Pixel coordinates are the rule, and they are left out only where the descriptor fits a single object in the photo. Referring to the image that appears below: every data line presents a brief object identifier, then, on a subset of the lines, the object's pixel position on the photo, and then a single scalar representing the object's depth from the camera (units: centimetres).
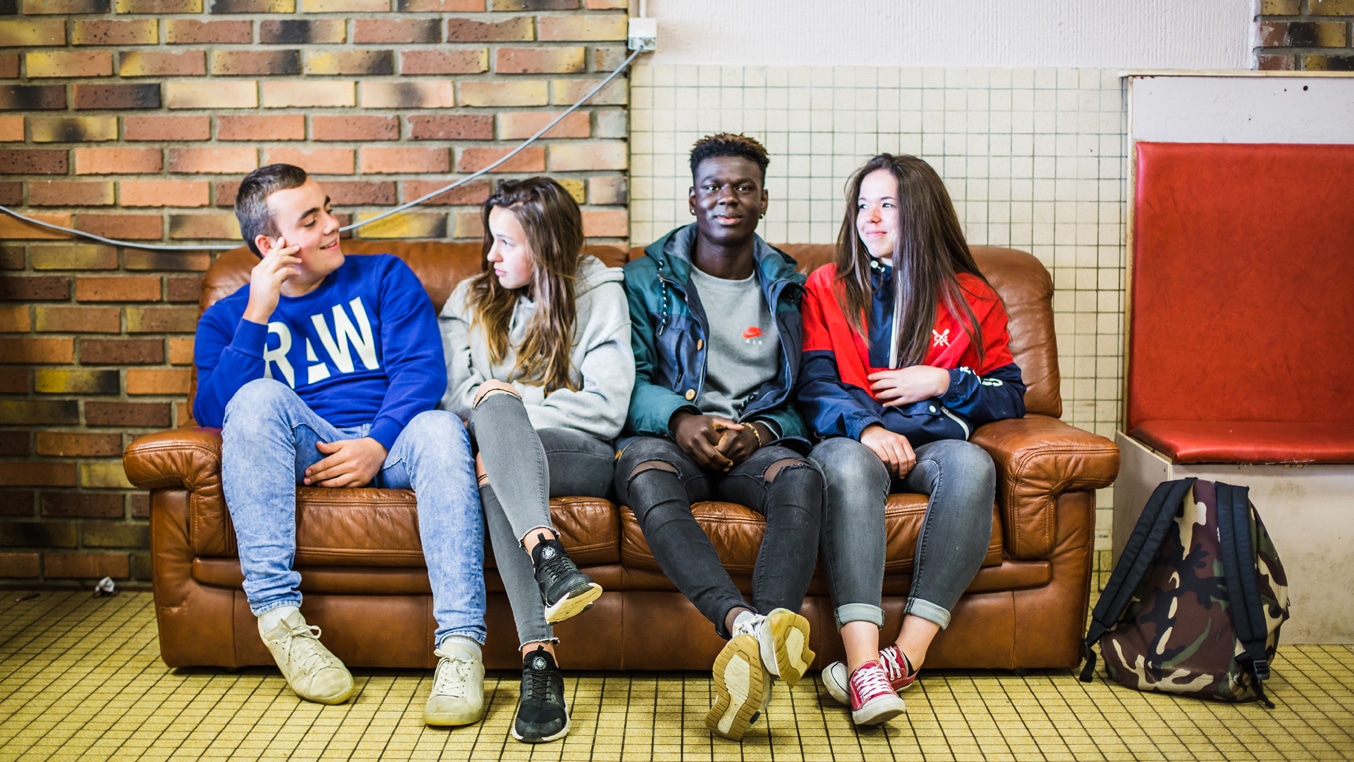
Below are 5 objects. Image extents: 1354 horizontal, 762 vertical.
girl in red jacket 188
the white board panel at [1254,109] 271
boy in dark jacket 170
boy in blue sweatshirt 190
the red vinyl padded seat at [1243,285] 264
